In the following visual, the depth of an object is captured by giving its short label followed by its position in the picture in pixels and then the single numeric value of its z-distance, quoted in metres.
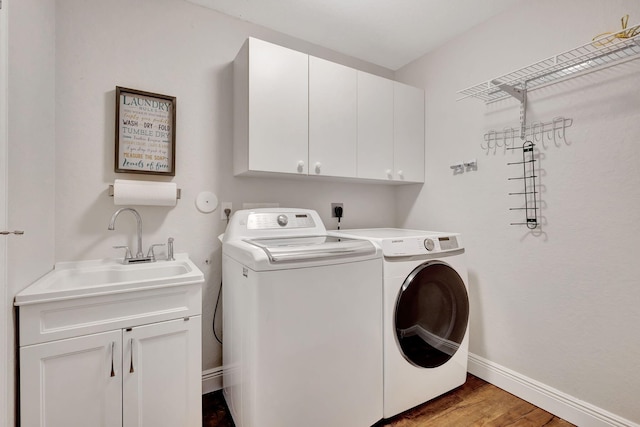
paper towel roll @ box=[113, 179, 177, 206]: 1.54
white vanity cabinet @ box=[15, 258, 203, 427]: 1.08
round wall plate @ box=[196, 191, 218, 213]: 1.83
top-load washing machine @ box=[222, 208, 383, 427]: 1.24
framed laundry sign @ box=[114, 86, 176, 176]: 1.62
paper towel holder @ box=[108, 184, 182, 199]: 1.75
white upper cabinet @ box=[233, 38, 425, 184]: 1.70
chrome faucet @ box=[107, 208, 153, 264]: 1.57
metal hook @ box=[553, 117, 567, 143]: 1.62
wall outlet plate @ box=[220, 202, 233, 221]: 1.91
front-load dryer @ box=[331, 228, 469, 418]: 1.56
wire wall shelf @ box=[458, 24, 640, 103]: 1.31
